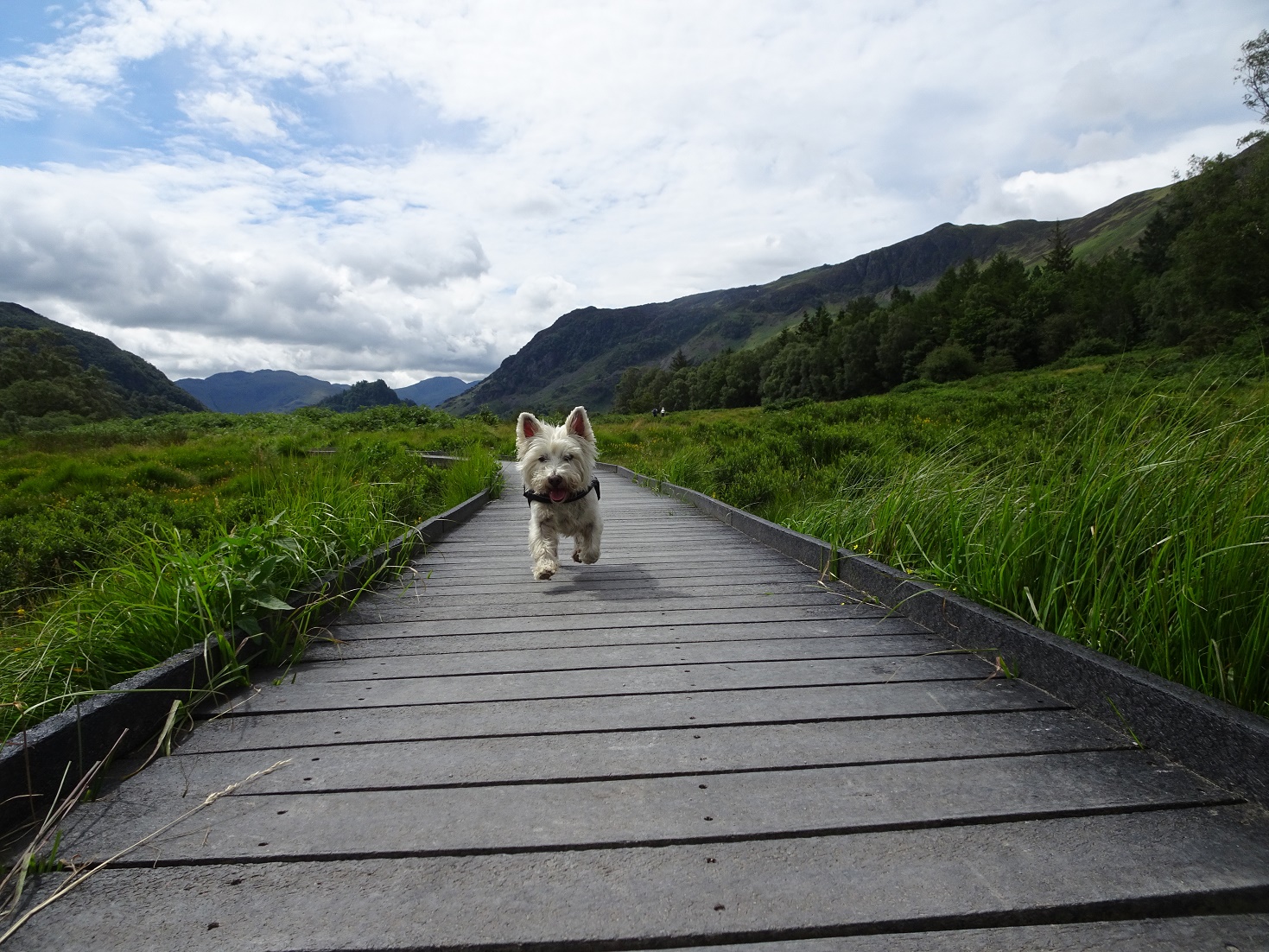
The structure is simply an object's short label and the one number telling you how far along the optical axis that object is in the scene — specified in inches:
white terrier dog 87.2
